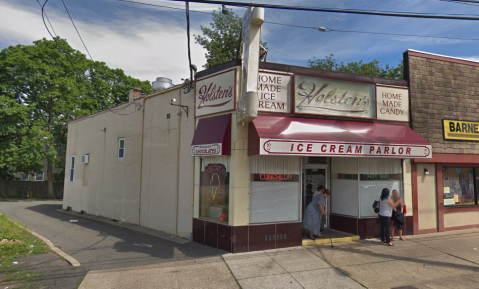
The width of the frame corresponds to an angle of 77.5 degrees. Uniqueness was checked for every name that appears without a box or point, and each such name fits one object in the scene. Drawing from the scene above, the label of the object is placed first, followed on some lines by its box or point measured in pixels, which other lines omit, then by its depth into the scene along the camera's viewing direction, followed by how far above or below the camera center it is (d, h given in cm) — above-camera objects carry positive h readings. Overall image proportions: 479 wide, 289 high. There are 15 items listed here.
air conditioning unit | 1532 +66
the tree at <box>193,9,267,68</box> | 2564 +1204
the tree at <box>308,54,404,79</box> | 2644 +990
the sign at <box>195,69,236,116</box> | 789 +223
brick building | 983 +132
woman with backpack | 829 -102
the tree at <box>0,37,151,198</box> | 2350 +702
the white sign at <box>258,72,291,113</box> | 792 +222
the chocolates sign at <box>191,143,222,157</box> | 757 +62
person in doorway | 812 -112
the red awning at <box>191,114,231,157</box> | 757 +96
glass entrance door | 955 -16
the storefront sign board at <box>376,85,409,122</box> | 944 +234
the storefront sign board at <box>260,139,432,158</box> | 693 +67
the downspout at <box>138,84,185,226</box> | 1135 +119
